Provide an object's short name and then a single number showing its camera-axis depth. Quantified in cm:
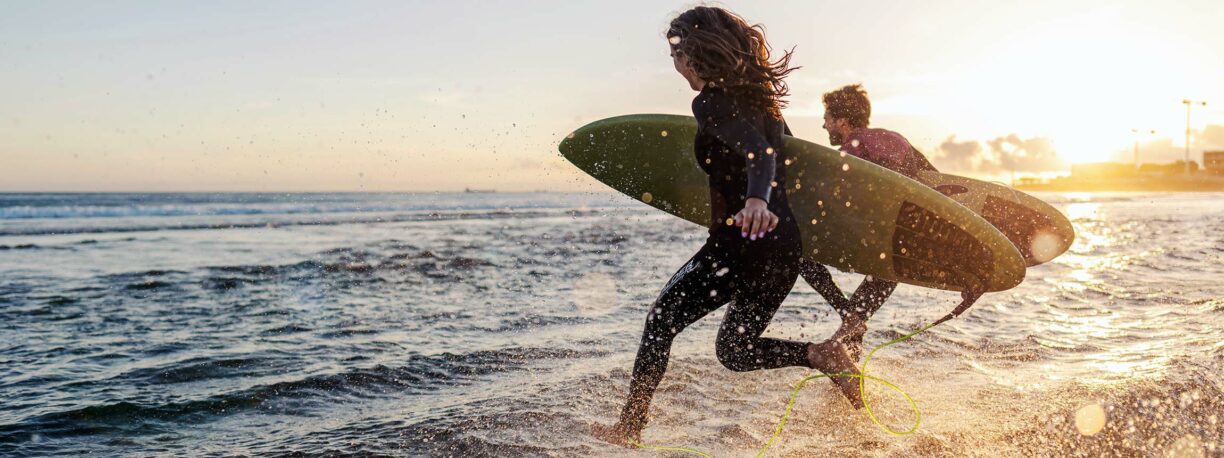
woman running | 268
